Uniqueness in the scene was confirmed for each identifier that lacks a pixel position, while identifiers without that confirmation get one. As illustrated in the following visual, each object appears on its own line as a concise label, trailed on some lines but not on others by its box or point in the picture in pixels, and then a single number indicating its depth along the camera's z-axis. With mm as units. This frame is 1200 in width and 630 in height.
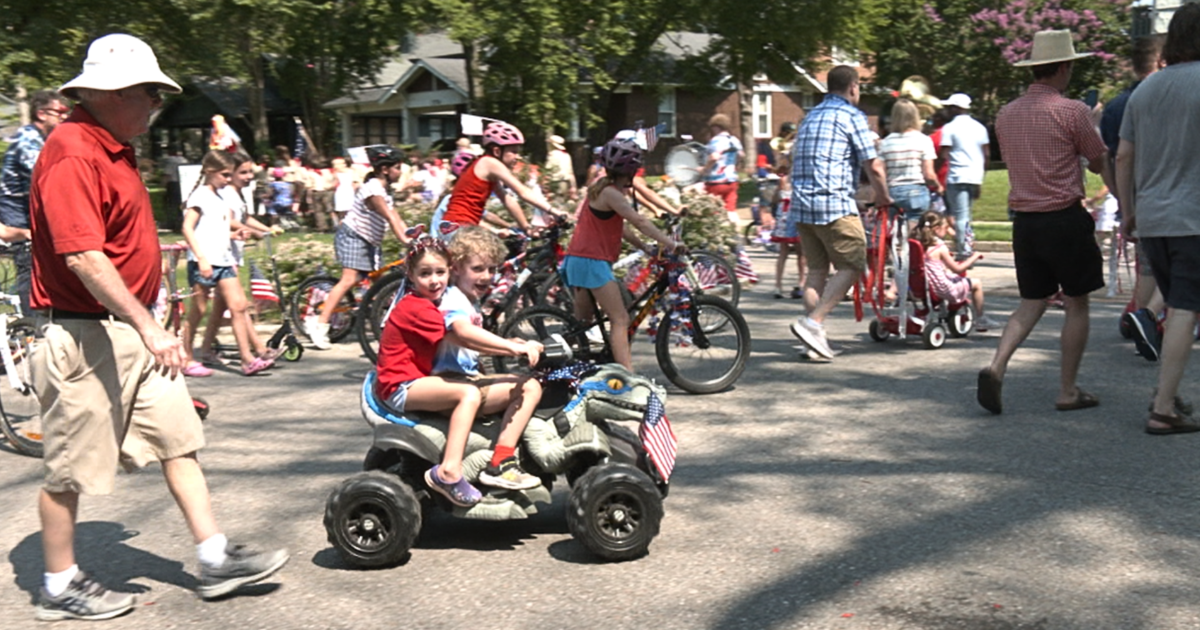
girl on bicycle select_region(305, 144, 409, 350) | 10672
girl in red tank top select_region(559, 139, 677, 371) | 8297
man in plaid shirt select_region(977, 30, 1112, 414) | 7402
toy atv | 5266
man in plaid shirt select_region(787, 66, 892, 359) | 9500
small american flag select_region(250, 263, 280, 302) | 11086
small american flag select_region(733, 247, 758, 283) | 14086
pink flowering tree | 45969
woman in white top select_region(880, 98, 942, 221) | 12500
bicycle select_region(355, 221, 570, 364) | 9961
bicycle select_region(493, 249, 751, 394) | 8734
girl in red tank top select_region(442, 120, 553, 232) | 9867
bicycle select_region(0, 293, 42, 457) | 7656
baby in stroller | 10383
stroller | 10312
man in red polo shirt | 4496
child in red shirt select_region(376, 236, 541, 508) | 5309
